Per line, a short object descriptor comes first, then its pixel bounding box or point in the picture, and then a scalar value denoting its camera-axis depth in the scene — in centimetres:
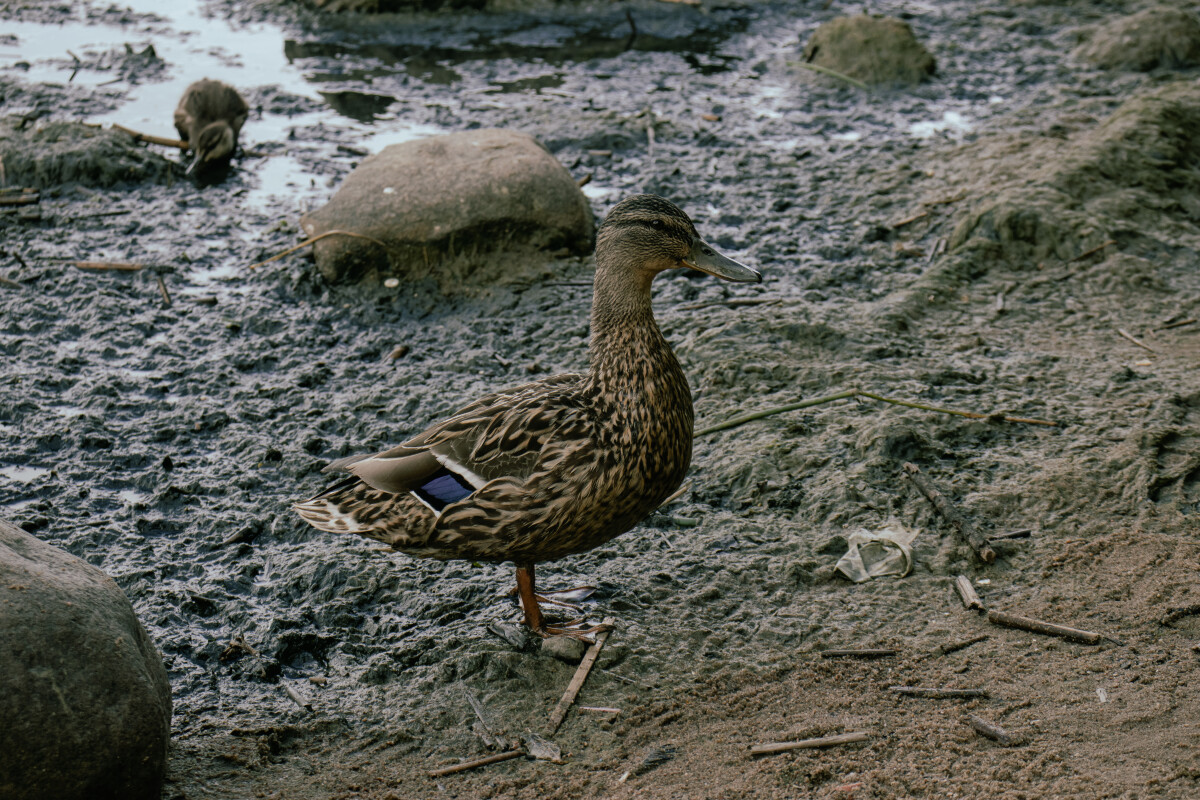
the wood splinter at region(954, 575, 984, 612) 396
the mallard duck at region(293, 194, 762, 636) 381
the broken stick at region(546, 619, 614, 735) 365
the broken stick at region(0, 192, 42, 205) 741
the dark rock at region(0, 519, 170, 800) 300
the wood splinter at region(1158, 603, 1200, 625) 372
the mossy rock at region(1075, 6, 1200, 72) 980
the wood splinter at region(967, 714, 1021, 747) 322
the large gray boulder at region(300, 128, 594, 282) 679
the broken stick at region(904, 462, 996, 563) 422
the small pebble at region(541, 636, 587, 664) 397
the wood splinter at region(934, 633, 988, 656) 376
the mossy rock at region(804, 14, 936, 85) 996
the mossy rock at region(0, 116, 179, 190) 782
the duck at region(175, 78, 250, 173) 801
